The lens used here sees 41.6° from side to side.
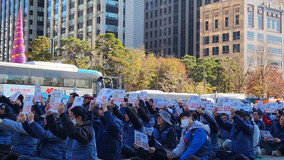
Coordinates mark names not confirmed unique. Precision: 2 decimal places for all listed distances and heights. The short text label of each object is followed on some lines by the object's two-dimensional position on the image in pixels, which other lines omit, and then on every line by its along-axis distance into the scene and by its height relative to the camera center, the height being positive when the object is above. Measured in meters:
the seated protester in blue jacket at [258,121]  11.61 -1.24
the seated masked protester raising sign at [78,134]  5.61 -0.82
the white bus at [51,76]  23.89 +0.26
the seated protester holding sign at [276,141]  11.83 -2.04
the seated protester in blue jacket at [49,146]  6.93 -1.25
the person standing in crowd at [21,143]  7.80 -1.36
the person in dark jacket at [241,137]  8.06 -1.25
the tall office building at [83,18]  74.94 +13.24
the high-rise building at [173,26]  97.18 +15.06
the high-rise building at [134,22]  78.56 +12.80
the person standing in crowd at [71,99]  10.31 -0.51
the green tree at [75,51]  42.59 +3.54
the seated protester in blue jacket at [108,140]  7.53 -1.23
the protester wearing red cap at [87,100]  9.30 -0.49
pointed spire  43.24 +3.96
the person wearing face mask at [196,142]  6.35 -1.06
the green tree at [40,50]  44.22 +3.65
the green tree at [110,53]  43.06 +3.18
